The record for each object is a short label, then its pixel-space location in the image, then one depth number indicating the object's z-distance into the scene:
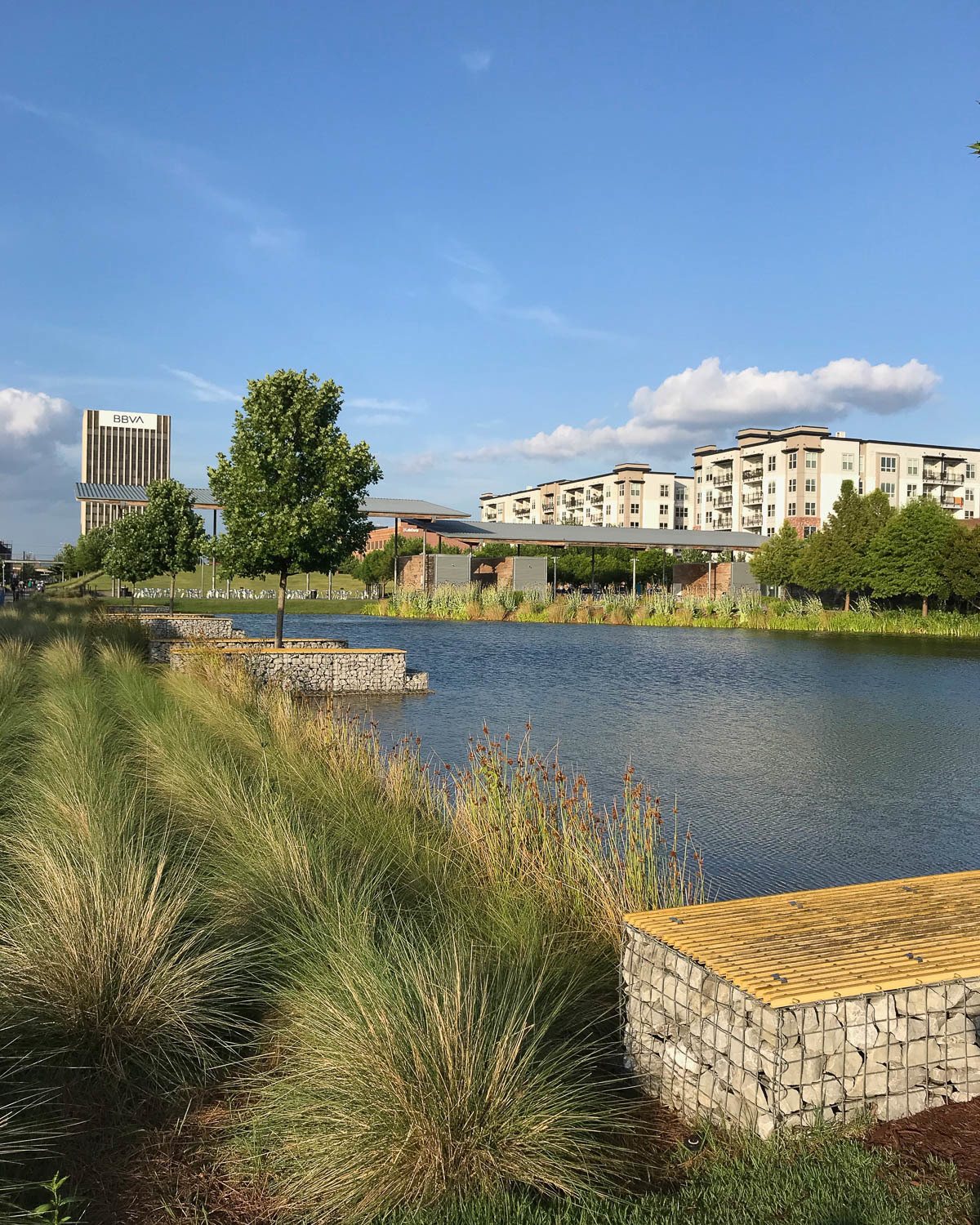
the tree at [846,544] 37.50
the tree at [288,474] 16.84
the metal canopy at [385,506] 49.25
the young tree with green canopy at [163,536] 31.59
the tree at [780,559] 42.22
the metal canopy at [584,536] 52.47
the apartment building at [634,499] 92.31
